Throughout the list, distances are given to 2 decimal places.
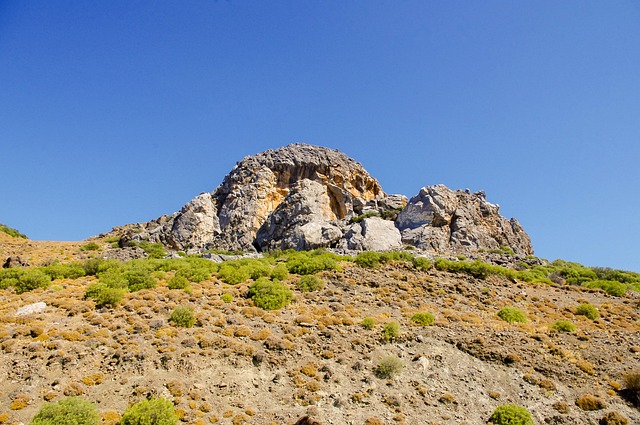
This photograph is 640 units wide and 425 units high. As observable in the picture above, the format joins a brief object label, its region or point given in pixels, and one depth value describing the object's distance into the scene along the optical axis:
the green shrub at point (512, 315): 25.59
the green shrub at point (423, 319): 23.75
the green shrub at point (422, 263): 33.75
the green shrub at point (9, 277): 25.69
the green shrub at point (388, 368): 18.66
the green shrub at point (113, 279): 25.69
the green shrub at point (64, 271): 28.75
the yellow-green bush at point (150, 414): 13.93
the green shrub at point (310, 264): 31.38
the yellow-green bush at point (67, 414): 13.49
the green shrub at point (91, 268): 30.56
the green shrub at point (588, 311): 26.95
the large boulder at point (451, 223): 46.74
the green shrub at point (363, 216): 51.94
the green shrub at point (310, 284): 27.89
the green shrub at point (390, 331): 21.69
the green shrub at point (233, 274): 29.03
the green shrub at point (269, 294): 24.84
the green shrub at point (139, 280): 26.11
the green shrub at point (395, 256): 35.25
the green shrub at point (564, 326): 24.17
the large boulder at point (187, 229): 53.12
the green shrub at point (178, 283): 26.66
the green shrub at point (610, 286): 32.06
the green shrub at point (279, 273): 29.67
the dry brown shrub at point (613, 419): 16.39
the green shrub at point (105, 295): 23.12
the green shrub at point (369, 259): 33.94
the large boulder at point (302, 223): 45.94
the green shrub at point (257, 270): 30.29
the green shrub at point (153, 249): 44.32
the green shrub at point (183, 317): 21.38
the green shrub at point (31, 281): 25.38
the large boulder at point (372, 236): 43.34
